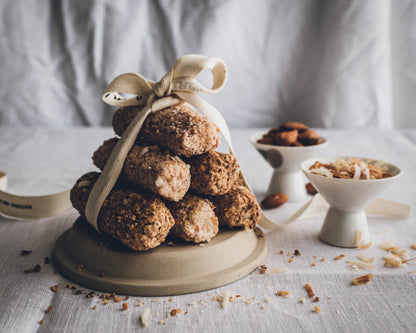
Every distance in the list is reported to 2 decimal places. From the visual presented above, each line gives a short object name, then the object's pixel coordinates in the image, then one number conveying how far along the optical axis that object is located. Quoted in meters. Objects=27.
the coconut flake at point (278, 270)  0.39
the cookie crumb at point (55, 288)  0.36
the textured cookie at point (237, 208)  0.39
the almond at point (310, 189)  0.58
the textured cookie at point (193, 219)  0.37
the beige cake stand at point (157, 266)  0.36
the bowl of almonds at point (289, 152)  0.54
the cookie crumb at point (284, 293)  0.36
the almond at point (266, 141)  0.55
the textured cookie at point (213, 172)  0.37
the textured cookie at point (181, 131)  0.36
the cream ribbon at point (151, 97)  0.38
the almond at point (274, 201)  0.53
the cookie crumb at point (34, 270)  0.39
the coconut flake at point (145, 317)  0.33
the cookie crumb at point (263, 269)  0.39
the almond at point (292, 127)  0.57
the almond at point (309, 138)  0.55
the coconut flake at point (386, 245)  0.43
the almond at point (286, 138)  0.54
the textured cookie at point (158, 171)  0.35
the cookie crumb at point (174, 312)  0.33
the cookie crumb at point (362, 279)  0.37
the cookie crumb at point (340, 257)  0.41
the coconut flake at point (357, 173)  0.42
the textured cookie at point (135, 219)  0.35
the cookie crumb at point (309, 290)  0.36
